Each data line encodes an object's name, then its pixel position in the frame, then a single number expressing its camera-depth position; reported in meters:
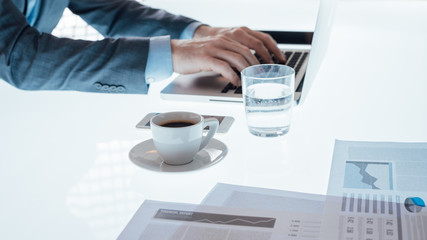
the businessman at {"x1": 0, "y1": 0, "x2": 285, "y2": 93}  1.20
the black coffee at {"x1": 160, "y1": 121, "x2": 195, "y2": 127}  0.87
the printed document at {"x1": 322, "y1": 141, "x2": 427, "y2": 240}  0.65
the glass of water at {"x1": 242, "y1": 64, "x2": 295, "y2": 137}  0.96
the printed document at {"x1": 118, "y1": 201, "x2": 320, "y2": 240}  0.66
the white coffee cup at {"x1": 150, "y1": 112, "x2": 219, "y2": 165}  0.82
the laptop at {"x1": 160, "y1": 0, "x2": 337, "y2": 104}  1.11
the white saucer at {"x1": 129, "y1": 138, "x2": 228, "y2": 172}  0.84
